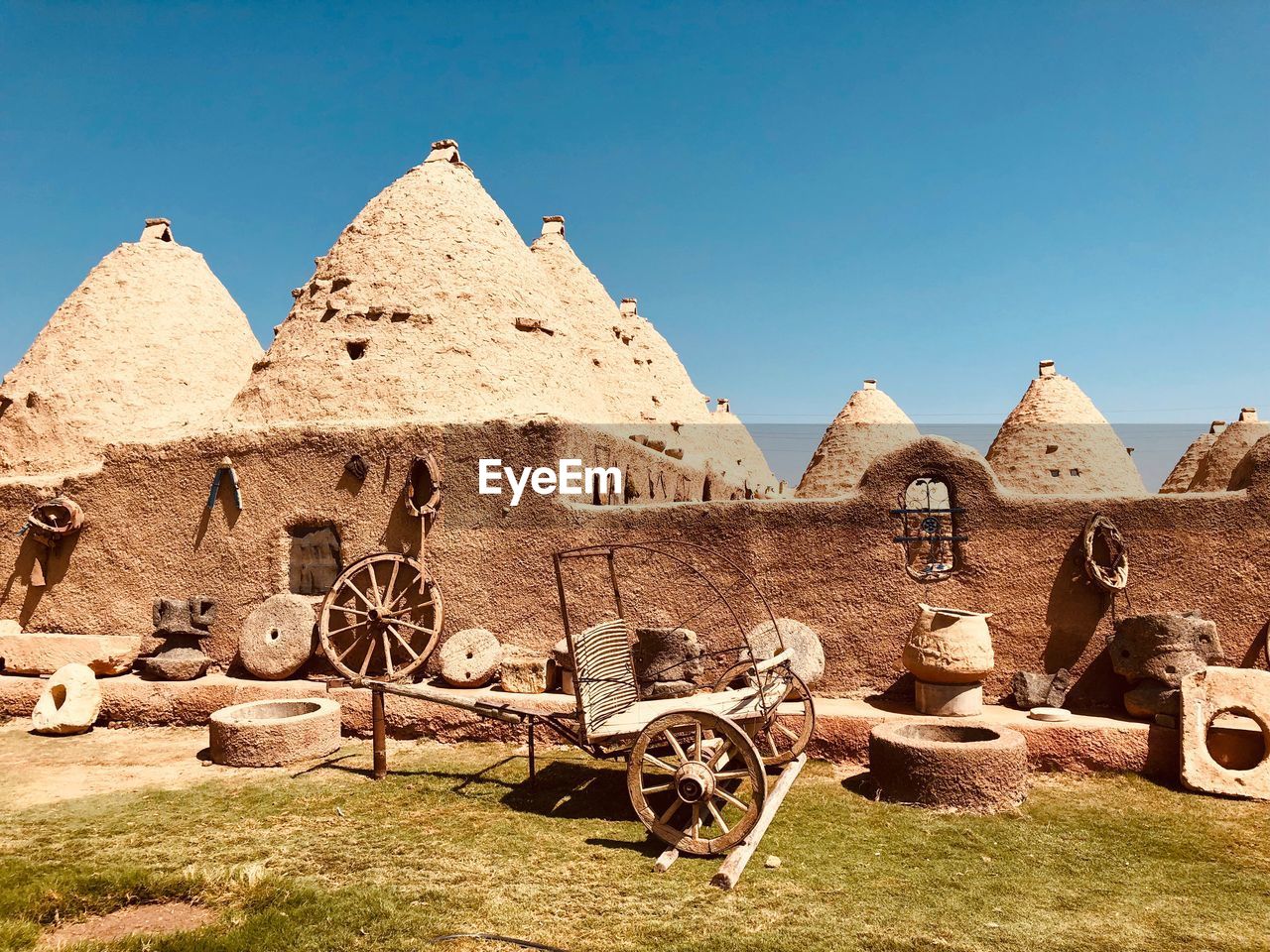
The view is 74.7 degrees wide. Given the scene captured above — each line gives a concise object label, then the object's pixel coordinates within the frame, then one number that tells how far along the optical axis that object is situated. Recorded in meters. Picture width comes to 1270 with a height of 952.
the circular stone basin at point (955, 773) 5.93
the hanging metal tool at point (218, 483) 10.16
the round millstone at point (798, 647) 7.88
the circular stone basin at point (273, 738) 7.52
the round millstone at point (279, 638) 9.41
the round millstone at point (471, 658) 8.72
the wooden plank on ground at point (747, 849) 4.68
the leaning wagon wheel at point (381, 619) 9.14
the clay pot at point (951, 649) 7.16
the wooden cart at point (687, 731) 5.18
